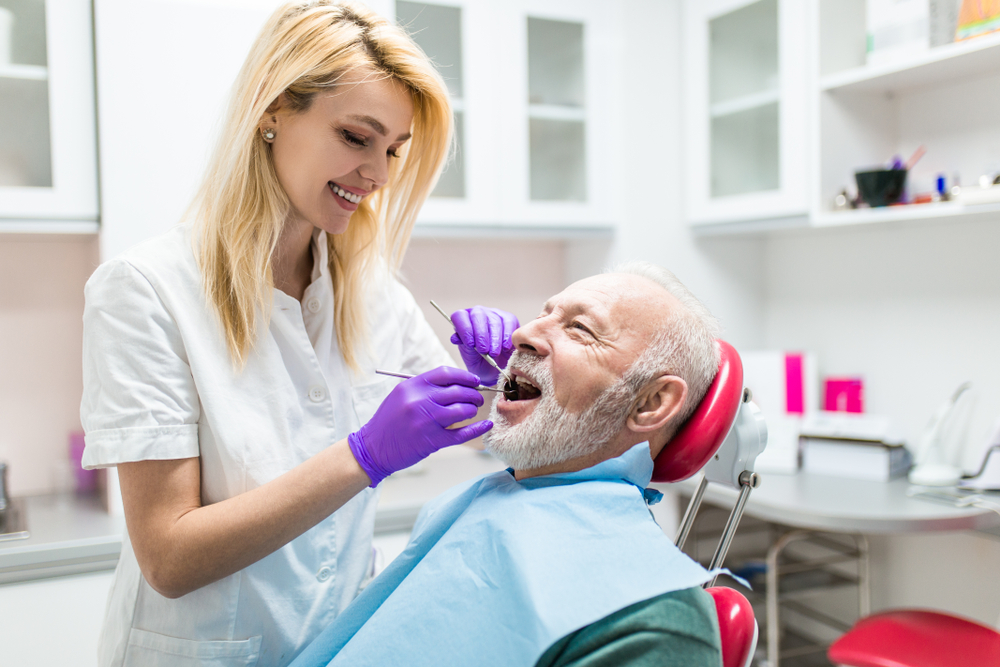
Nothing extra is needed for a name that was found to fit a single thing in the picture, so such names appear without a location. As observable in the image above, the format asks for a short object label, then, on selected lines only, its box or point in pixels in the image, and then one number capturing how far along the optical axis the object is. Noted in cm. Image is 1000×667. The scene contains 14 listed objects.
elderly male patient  88
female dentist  102
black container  216
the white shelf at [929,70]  190
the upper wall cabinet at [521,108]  234
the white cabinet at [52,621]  166
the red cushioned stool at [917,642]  160
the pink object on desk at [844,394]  254
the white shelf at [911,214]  191
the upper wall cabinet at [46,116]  188
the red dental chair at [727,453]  104
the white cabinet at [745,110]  232
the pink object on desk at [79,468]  221
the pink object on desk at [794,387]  262
